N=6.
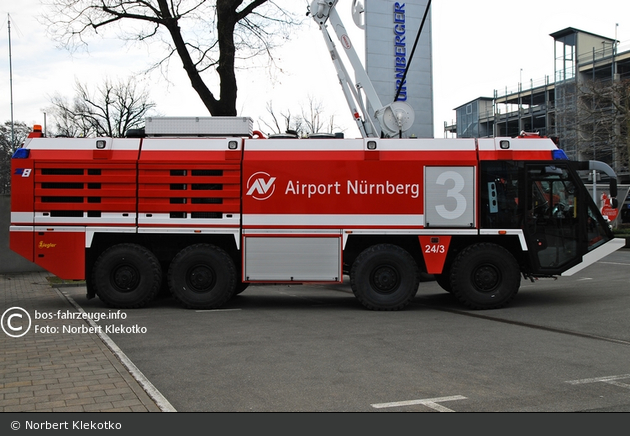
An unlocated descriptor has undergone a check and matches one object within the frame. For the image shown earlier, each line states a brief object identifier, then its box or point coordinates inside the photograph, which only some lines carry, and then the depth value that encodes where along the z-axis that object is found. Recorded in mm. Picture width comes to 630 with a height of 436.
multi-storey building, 36406
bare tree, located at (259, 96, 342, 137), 42219
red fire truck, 11297
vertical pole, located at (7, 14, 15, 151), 16669
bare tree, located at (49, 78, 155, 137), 48531
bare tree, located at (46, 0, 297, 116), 18531
